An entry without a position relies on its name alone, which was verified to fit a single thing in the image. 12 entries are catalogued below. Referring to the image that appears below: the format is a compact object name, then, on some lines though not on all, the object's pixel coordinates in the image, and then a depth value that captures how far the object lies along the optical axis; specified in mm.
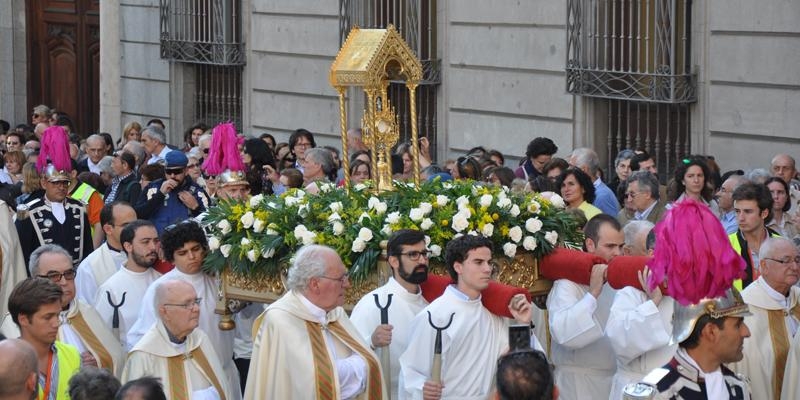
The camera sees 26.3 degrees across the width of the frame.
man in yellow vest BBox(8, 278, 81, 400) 8016
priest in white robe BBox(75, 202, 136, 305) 10609
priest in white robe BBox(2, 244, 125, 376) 9000
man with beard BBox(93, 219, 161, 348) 9945
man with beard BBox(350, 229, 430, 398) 8859
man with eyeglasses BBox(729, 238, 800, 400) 8836
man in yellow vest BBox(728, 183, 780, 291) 10250
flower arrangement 9266
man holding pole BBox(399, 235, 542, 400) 8414
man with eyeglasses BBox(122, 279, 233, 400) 8312
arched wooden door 26625
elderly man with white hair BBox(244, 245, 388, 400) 8398
